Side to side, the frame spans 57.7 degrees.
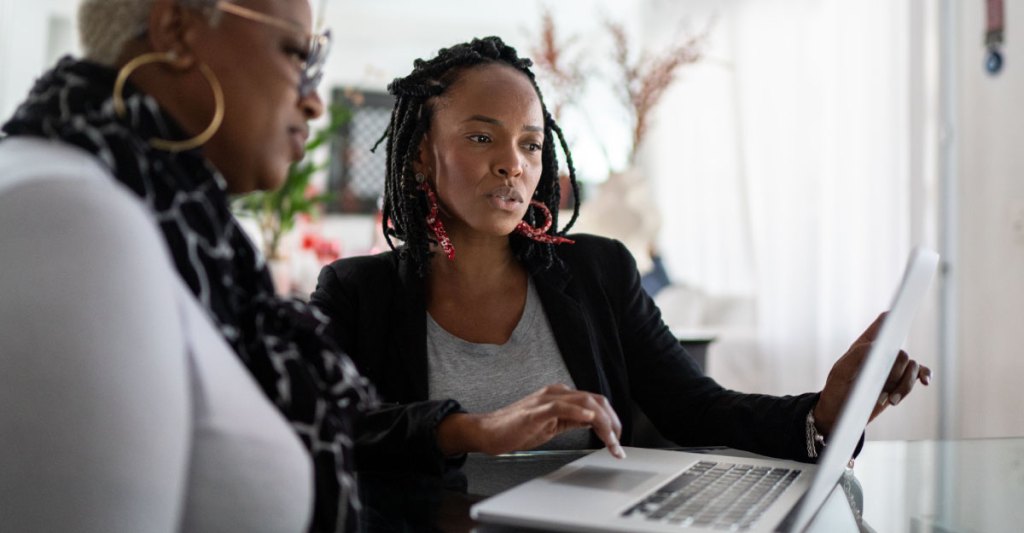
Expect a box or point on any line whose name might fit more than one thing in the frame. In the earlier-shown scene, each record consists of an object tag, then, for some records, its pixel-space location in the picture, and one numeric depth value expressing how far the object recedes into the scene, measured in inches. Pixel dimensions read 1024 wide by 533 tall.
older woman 23.0
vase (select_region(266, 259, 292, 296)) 163.8
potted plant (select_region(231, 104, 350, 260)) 166.2
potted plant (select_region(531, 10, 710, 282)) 111.6
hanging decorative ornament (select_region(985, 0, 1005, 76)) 108.3
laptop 30.8
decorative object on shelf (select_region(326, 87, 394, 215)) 286.2
